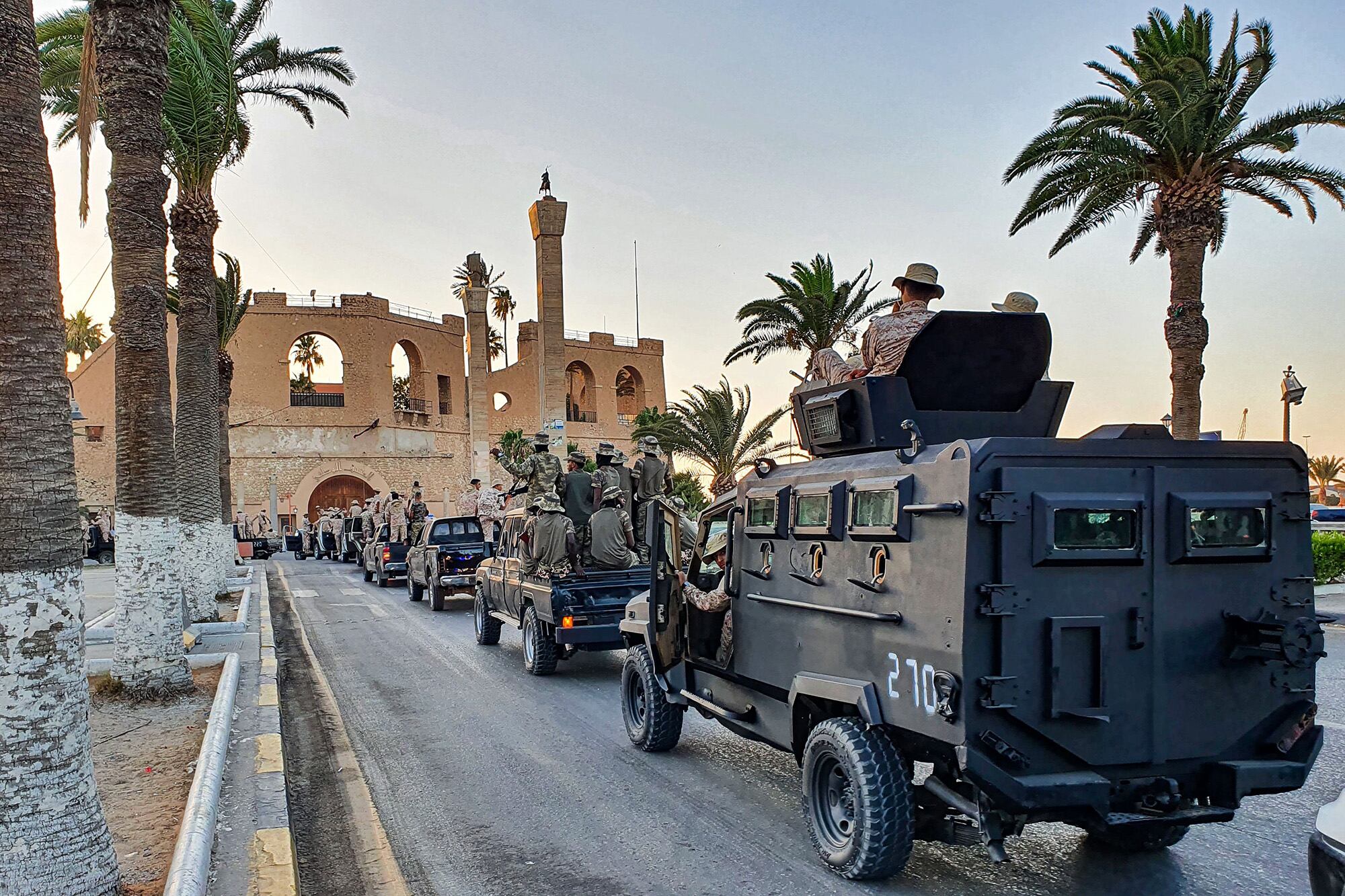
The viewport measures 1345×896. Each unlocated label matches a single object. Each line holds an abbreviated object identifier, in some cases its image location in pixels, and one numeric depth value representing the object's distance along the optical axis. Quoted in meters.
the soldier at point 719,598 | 6.56
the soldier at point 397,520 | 25.06
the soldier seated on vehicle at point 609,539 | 11.16
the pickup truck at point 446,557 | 18.77
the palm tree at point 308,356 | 90.31
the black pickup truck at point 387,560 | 23.88
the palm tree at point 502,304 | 89.88
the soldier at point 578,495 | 12.51
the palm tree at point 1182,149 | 16.66
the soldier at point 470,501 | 25.58
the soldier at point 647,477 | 13.36
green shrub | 18.83
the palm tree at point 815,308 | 28.86
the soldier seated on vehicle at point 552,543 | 10.92
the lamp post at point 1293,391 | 24.48
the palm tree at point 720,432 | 32.59
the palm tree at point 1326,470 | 72.31
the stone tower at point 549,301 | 34.56
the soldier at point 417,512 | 24.56
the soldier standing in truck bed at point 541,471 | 13.49
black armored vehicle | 4.24
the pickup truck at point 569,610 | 10.59
